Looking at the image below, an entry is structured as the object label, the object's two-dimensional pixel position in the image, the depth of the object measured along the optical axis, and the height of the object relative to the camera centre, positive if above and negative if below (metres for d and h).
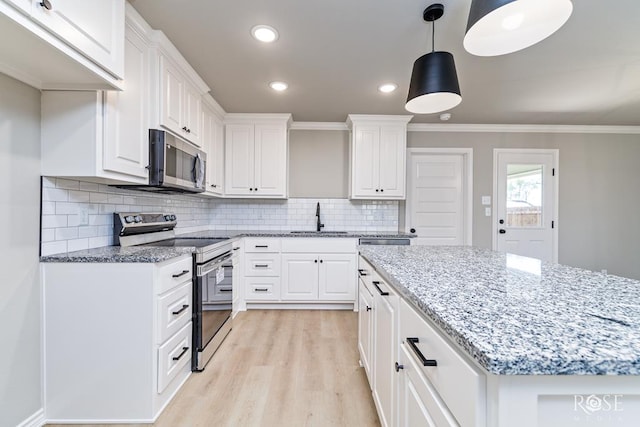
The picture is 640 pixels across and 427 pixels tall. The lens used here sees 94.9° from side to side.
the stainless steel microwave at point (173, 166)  2.01 +0.36
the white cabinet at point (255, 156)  3.65 +0.71
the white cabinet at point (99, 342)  1.58 -0.70
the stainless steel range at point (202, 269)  2.07 -0.44
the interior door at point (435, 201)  4.09 +0.19
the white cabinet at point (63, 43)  1.07 +0.68
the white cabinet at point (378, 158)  3.66 +0.70
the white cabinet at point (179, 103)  2.12 +0.89
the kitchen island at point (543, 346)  0.52 -0.25
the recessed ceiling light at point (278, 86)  2.77 +1.22
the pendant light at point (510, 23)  1.07 +0.75
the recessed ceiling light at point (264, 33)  1.96 +1.23
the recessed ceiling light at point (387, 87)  2.77 +1.22
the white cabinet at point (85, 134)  1.58 +0.42
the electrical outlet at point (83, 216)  1.83 -0.03
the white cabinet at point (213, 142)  3.03 +0.78
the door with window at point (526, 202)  4.07 +0.18
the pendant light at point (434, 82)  1.61 +0.74
